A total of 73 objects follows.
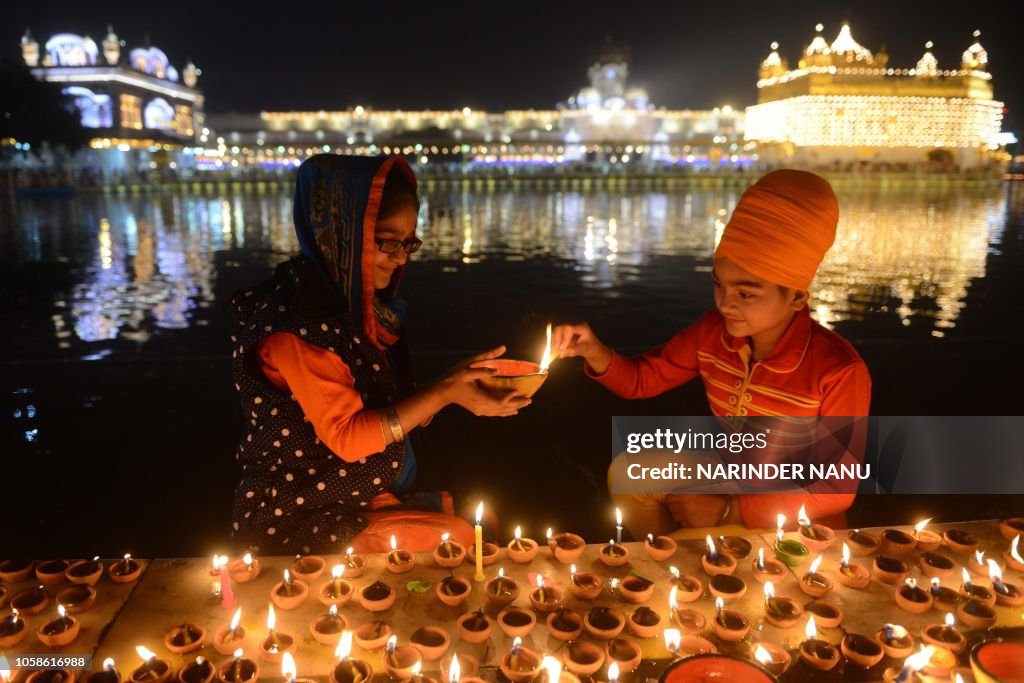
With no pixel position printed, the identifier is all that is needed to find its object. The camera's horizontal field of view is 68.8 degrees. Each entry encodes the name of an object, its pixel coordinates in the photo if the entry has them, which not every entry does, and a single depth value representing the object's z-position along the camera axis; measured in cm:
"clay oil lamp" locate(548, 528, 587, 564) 206
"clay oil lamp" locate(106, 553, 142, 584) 192
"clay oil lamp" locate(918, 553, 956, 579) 198
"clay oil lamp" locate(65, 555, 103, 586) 189
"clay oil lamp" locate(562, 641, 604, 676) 162
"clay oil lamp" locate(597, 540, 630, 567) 205
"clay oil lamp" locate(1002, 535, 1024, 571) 198
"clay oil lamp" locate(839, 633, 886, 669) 164
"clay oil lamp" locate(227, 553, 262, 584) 196
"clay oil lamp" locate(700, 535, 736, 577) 199
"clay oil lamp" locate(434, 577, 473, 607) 186
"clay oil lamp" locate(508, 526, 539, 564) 207
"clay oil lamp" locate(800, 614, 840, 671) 164
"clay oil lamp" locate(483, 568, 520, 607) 188
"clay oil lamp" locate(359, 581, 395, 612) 184
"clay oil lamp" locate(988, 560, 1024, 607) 184
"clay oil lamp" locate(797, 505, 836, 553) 212
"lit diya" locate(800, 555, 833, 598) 191
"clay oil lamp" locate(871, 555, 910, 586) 195
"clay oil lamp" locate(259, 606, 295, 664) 167
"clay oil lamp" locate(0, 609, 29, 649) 168
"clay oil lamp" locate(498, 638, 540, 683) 160
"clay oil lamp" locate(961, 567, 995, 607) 183
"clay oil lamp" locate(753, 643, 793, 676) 162
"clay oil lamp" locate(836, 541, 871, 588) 195
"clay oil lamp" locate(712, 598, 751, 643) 174
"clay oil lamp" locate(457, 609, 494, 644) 171
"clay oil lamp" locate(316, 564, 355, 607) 187
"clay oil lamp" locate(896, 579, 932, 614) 183
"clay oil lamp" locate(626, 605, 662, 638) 176
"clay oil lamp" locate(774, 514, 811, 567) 207
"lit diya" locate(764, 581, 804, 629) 179
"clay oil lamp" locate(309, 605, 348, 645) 172
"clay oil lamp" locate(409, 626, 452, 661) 167
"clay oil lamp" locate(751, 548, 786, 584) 197
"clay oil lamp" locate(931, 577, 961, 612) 183
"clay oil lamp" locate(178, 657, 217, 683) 160
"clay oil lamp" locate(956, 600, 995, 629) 176
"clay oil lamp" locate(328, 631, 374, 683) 158
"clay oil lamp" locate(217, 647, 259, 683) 158
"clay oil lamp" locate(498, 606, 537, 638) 174
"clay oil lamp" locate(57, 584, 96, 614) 181
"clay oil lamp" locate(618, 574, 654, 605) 188
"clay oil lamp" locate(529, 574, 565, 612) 184
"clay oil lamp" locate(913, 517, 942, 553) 212
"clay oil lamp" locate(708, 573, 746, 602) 187
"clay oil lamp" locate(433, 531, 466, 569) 204
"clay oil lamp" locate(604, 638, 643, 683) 164
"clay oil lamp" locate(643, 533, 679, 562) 207
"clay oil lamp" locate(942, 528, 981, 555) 210
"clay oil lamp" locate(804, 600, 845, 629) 178
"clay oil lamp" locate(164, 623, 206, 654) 168
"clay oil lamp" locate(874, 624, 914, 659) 166
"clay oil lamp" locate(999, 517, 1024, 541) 213
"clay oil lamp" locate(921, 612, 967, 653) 168
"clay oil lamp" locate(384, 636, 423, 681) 161
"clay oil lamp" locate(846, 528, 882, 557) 211
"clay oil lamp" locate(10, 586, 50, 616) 179
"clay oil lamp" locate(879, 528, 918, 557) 210
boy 234
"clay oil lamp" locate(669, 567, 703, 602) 187
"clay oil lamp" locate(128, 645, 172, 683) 158
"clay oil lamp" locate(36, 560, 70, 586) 191
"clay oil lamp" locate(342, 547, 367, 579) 200
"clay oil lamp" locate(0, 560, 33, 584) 192
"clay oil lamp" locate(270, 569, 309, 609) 185
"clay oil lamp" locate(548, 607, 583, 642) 174
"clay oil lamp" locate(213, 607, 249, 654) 169
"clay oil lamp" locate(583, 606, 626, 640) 174
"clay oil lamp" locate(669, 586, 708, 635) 178
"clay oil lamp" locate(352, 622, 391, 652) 169
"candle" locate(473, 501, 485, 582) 198
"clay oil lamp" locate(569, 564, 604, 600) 190
